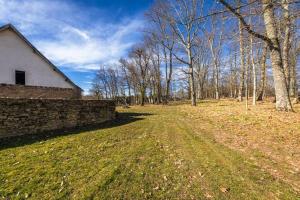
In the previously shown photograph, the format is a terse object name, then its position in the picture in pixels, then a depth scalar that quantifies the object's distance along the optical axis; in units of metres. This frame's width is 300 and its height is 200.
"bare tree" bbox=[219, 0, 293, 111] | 9.56
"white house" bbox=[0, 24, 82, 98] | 13.62
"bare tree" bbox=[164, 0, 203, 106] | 21.60
